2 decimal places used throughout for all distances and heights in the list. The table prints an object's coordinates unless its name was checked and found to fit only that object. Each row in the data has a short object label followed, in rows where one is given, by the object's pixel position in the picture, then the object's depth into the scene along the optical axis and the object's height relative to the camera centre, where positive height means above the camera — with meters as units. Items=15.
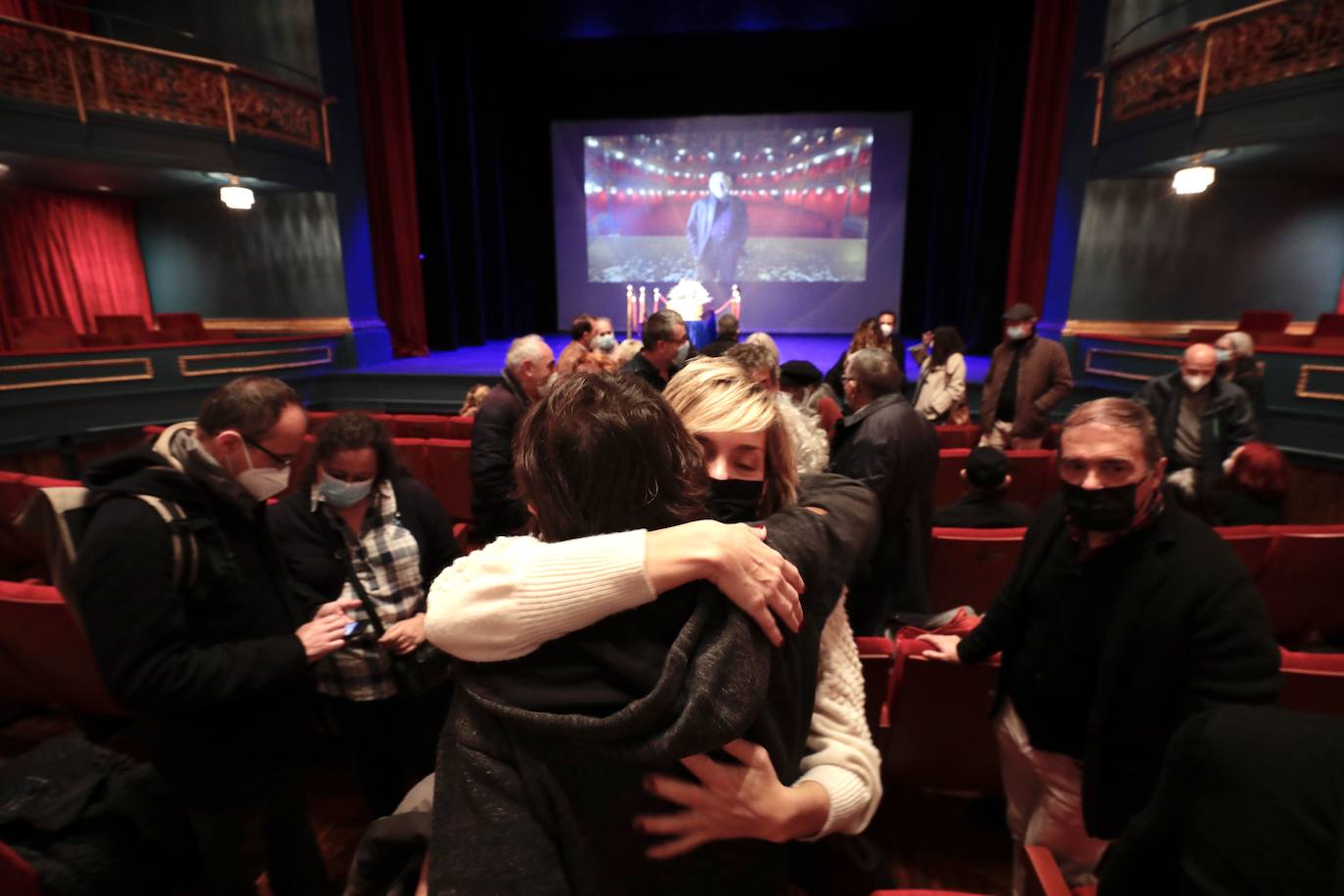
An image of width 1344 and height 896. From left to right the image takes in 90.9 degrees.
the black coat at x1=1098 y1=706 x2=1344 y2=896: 0.68 -0.54
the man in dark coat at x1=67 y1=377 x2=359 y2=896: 1.29 -0.66
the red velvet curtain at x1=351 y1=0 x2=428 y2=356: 8.90 +1.96
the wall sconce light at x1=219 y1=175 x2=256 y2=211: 7.24 +1.22
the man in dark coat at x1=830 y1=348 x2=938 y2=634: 2.37 -0.65
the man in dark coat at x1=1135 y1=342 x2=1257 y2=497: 3.36 -0.55
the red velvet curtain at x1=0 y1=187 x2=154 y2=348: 9.18 +0.74
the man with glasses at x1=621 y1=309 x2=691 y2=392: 3.05 -0.17
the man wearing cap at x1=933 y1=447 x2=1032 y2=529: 2.46 -0.76
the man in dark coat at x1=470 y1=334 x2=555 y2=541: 2.72 -0.60
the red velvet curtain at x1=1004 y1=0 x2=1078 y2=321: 7.86 +1.97
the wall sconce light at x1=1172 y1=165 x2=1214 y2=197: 5.88 +1.12
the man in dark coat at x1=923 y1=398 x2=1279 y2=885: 1.26 -0.67
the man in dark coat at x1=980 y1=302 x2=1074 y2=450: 4.48 -0.51
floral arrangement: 8.48 +0.11
